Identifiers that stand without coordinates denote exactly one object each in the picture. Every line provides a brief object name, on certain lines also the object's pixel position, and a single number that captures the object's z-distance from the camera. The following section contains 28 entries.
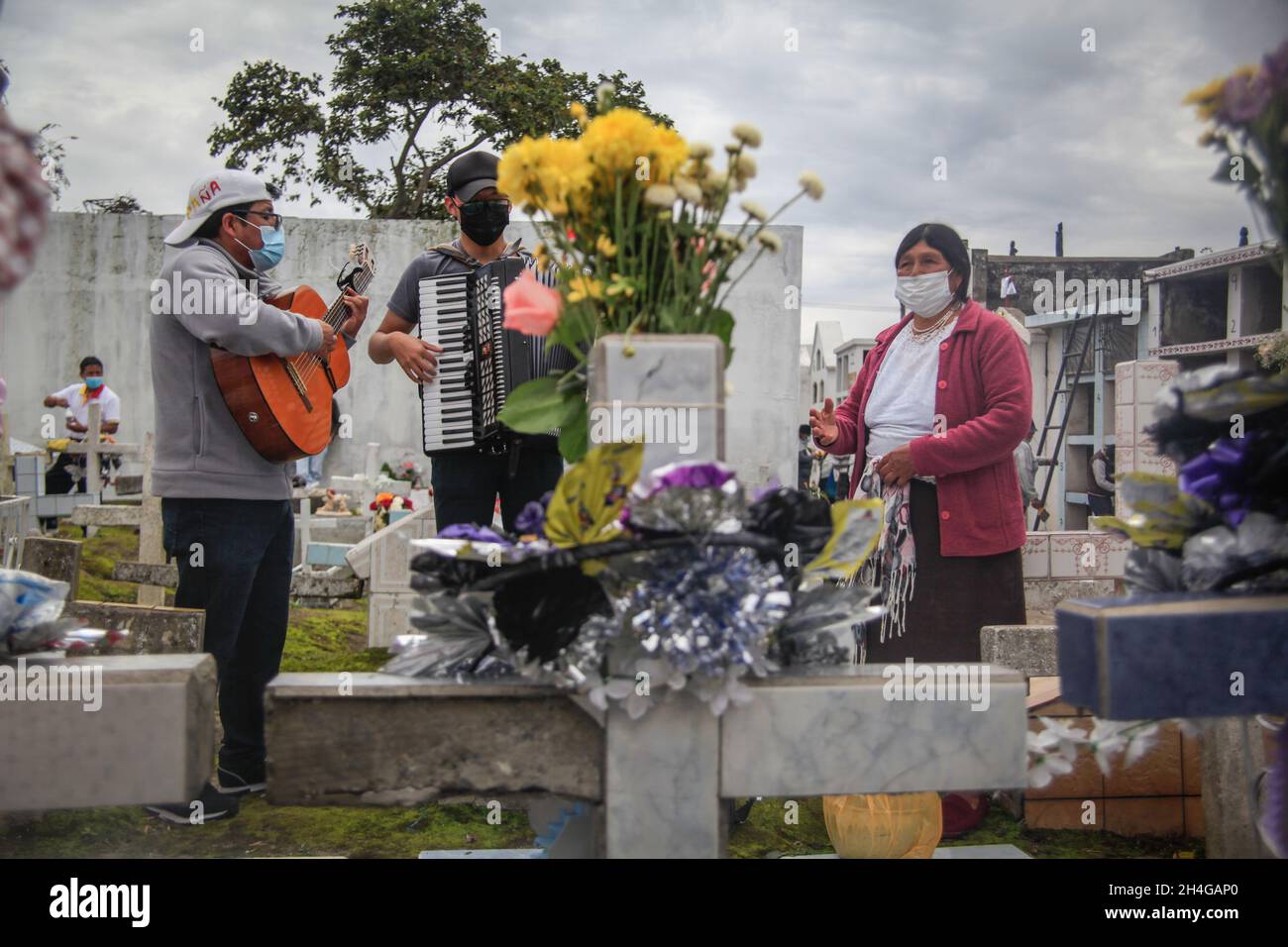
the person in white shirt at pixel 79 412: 10.02
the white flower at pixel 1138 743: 2.30
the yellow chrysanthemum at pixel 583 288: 2.10
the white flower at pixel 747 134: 2.09
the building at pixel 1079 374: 10.25
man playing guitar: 3.63
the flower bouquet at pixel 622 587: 1.88
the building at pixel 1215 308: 9.59
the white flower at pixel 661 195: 2.04
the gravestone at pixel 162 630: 3.66
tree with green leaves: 19.14
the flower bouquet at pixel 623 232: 2.07
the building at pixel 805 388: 39.06
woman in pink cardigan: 3.75
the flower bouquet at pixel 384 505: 8.92
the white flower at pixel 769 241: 2.13
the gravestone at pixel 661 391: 2.01
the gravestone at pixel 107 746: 1.84
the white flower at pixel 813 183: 2.07
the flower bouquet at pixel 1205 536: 1.93
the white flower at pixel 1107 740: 2.31
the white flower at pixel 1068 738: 2.31
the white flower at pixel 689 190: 2.08
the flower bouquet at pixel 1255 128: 1.99
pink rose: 2.06
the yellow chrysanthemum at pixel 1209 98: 2.07
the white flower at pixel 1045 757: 2.29
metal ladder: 9.99
